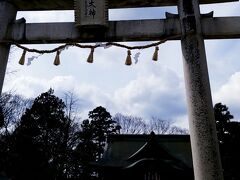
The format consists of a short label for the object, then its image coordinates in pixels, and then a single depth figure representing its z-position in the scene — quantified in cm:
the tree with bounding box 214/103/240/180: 1958
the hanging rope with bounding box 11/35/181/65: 558
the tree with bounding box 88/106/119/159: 3547
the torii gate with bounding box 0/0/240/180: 457
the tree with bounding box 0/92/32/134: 1948
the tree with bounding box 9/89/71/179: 2095
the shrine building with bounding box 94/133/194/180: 1220
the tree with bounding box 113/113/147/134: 4160
